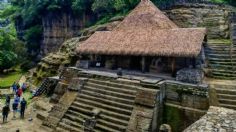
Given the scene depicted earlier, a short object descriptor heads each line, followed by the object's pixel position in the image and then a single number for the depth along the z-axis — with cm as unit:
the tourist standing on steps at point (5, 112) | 1600
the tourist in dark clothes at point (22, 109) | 1677
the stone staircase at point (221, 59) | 1502
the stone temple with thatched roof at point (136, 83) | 1210
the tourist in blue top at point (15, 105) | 1696
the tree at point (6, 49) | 2932
